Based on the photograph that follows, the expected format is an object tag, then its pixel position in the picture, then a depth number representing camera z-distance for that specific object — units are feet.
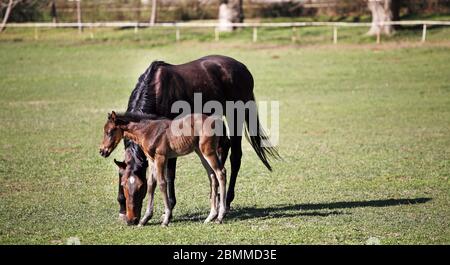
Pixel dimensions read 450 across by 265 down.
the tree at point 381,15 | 119.85
